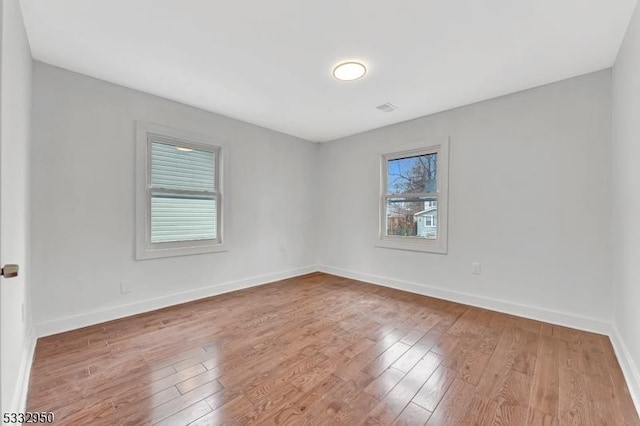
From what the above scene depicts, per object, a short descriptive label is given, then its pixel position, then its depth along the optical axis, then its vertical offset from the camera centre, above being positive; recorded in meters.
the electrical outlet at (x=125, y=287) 2.79 -0.77
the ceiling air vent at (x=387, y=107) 3.25 +1.29
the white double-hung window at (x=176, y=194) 2.95 +0.21
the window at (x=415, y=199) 3.48 +0.19
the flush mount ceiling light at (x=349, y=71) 2.39 +1.29
